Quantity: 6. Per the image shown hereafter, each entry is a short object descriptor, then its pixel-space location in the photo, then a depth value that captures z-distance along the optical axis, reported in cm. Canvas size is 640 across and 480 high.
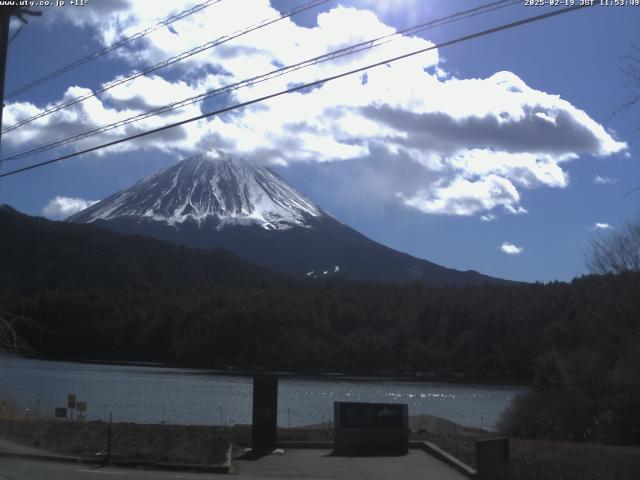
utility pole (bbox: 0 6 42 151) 1769
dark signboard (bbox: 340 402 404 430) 2269
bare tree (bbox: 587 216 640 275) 4160
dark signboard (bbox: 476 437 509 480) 1569
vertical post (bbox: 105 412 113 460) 1913
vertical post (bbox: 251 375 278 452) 2170
